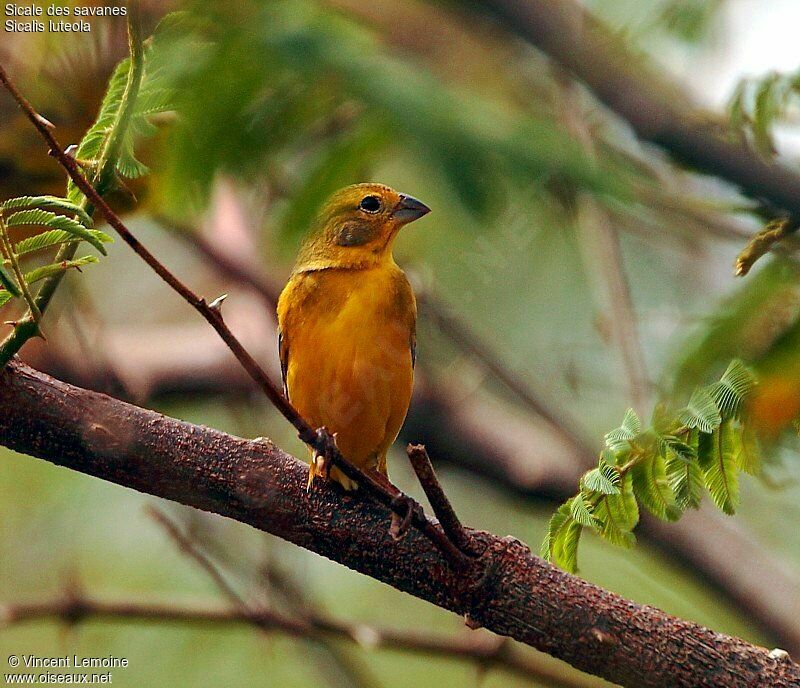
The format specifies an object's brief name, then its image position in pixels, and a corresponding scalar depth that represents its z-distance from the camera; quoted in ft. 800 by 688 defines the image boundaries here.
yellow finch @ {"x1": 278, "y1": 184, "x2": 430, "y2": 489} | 23.75
